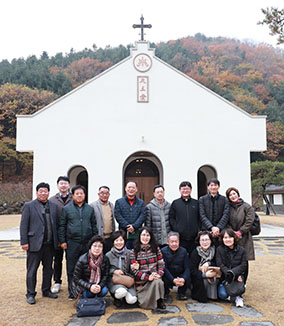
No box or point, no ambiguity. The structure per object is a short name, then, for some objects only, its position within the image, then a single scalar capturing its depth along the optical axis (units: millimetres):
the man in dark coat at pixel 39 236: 3979
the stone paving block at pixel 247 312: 3408
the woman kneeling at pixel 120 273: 3701
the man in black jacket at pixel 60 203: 4449
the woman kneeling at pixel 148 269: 3650
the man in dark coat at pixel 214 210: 4305
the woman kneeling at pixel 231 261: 3838
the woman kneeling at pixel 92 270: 3744
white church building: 9586
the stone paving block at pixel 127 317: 3279
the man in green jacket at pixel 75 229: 4129
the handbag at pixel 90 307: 3449
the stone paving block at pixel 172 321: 3191
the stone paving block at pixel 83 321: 3226
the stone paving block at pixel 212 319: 3217
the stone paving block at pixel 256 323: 3147
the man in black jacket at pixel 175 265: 3971
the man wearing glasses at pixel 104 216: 4493
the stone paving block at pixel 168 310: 3541
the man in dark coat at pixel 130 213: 4484
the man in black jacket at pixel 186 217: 4418
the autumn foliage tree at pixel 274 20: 7480
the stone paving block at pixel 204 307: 3590
